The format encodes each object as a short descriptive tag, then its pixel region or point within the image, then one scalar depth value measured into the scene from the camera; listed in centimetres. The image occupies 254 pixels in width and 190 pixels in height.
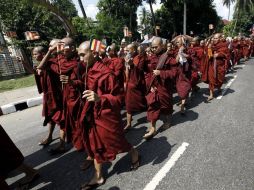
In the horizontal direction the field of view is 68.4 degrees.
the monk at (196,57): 508
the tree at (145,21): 2548
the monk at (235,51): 971
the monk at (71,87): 250
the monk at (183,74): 427
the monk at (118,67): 381
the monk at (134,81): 380
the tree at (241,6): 2824
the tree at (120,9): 2063
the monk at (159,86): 338
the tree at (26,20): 1442
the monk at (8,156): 217
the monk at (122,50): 548
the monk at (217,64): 514
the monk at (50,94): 304
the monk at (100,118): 218
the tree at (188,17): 2315
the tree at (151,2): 1959
